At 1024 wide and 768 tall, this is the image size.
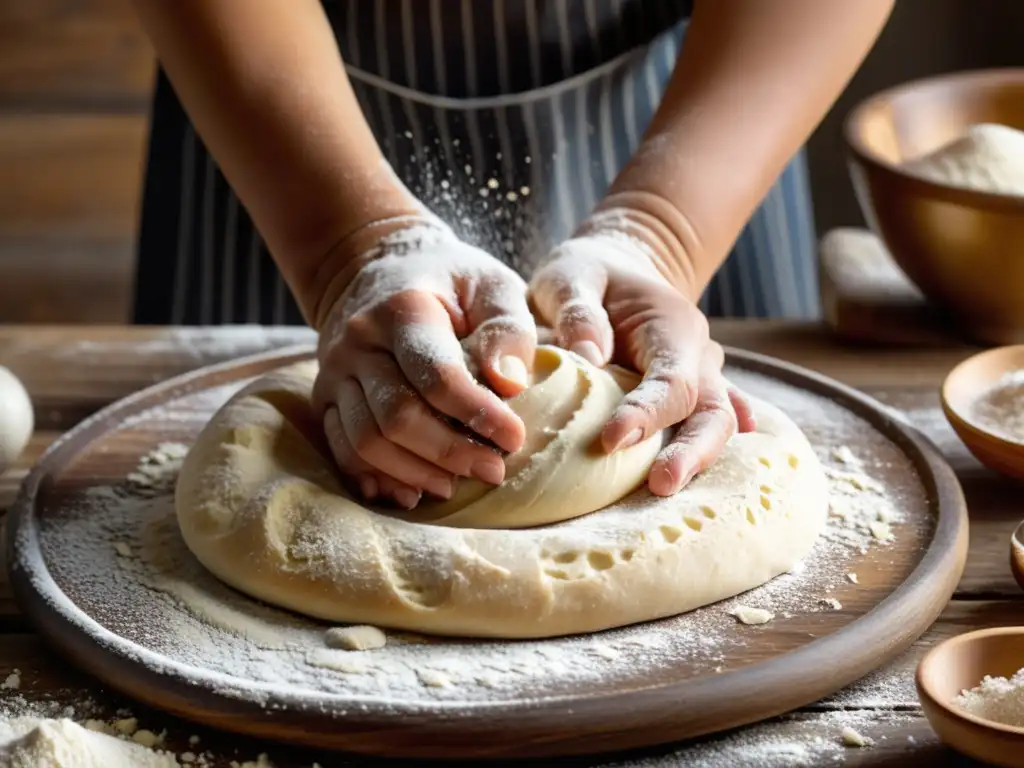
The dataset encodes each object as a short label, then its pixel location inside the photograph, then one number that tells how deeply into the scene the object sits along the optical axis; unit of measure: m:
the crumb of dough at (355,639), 1.11
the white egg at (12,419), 1.48
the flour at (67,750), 0.96
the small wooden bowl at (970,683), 0.91
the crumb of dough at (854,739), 1.04
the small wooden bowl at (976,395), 1.41
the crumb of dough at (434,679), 1.06
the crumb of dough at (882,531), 1.29
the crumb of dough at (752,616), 1.14
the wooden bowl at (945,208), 1.74
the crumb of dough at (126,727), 1.05
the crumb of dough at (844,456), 1.46
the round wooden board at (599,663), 1.00
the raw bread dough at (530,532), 1.12
